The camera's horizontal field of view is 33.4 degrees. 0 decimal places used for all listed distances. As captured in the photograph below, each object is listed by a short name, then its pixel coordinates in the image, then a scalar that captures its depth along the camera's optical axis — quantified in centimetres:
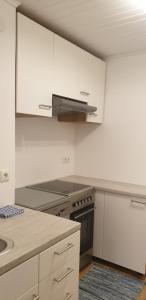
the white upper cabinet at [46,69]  175
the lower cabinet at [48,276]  107
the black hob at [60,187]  224
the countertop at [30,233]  109
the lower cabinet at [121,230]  229
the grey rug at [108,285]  205
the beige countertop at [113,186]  231
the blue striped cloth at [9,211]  153
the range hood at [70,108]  208
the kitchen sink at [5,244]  113
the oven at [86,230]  228
